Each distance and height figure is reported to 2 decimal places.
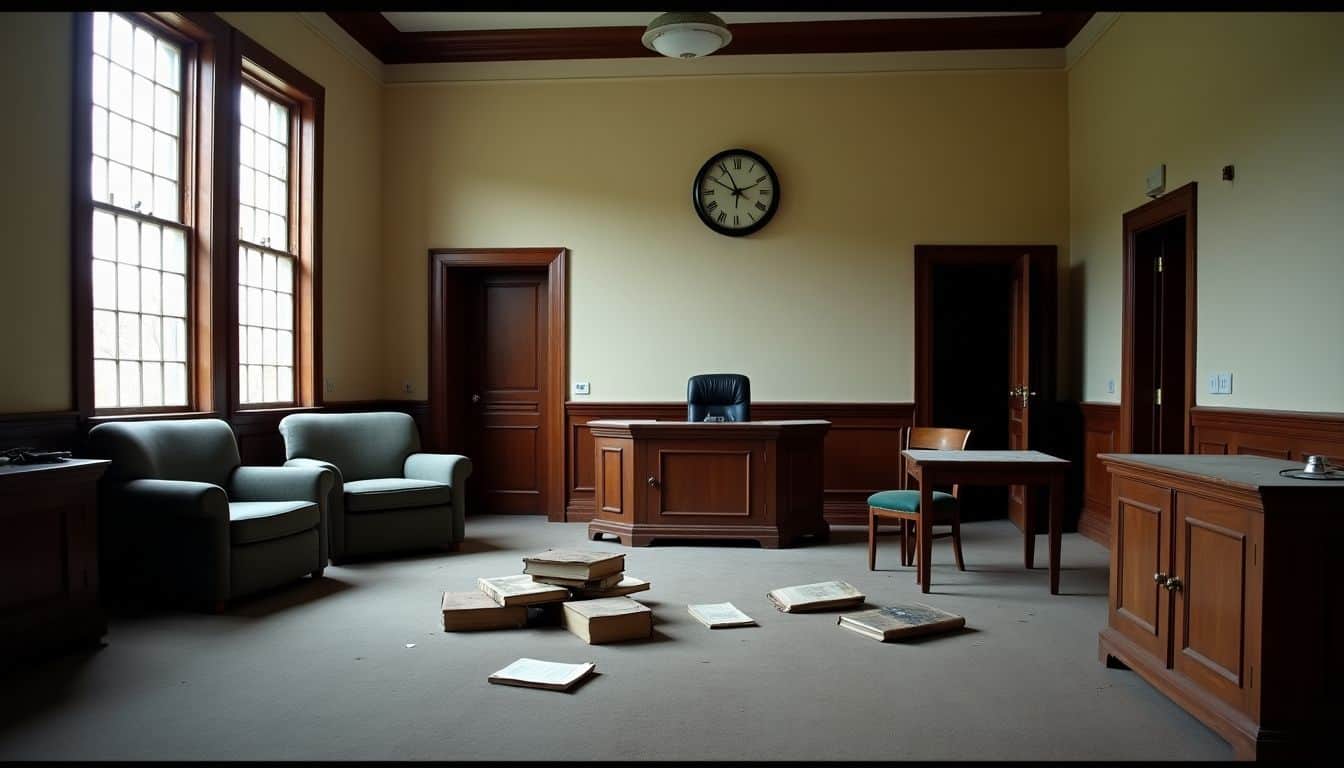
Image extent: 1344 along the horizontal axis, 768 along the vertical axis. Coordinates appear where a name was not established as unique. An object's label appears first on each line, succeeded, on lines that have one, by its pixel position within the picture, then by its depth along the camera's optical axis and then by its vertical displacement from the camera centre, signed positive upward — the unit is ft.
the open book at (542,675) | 10.83 -3.69
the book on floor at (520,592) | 13.56 -3.32
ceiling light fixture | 18.94 +7.12
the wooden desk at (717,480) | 20.22 -2.42
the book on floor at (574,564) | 14.10 -3.02
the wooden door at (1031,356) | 22.07 +0.51
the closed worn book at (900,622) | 12.98 -3.61
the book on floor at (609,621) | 12.79 -3.53
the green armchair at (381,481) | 18.58 -2.42
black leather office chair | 21.71 -0.56
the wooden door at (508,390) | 25.72 -0.54
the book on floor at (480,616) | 13.39 -3.61
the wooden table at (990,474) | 15.61 -1.70
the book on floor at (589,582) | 14.15 -3.29
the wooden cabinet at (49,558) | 11.47 -2.54
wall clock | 24.45 +4.83
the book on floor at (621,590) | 14.23 -3.44
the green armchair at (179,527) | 14.34 -2.58
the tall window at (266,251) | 19.89 +2.66
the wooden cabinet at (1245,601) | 8.51 -2.21
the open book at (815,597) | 14.48 -3.61
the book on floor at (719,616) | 13.66 -3.72
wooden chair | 17.16 -2.48
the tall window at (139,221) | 15.81 +2.67
